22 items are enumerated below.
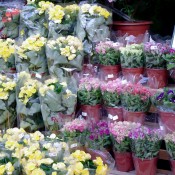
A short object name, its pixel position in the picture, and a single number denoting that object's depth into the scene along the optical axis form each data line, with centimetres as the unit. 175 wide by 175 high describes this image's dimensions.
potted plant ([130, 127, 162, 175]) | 278
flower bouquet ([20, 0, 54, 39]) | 378
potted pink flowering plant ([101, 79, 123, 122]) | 305
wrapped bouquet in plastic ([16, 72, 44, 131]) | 335
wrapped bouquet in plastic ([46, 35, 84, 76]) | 332
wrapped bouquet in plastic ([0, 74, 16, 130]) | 344
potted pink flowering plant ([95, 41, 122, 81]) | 334
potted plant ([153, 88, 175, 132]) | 281
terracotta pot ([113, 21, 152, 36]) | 368
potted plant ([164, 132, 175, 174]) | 273
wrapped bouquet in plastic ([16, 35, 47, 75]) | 355
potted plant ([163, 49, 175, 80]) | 299
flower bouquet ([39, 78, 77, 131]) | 318
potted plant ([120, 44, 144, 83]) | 321
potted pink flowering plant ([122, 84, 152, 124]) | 294
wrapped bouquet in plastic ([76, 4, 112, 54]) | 348
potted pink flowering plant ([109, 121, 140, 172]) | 288
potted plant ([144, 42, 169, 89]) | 313
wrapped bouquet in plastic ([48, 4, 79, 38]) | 356
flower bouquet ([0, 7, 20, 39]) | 398
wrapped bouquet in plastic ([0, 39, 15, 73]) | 374
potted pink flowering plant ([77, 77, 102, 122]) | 323
